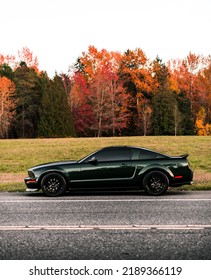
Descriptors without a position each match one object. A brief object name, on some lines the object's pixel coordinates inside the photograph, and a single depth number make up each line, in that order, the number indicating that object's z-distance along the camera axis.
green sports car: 12.91
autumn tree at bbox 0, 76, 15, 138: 62.47
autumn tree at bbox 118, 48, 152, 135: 68.06
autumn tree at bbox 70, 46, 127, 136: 62.59
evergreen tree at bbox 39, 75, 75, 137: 56.16
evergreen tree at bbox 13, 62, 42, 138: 65.19
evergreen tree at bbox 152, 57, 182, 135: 66.00
